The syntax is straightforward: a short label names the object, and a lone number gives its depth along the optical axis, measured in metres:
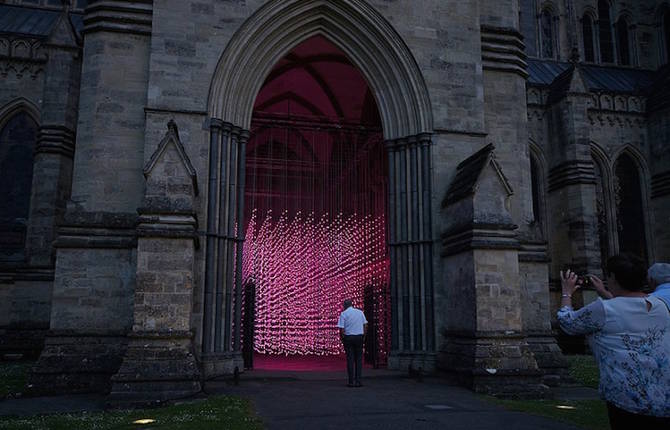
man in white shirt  9.84
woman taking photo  3.37
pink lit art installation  16.70
